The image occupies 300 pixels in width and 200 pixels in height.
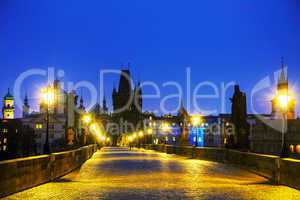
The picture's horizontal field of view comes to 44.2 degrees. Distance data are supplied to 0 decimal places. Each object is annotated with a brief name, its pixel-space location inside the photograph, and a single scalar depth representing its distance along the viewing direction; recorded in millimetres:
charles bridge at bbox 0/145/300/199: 11627
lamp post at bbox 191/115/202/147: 34500
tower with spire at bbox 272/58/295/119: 93798
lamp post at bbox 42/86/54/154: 18836
